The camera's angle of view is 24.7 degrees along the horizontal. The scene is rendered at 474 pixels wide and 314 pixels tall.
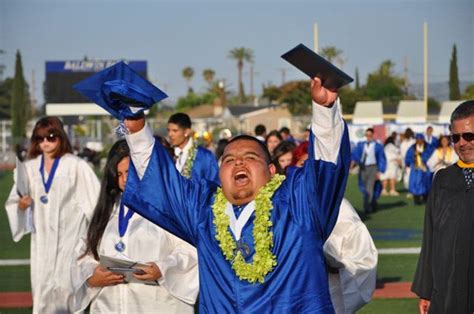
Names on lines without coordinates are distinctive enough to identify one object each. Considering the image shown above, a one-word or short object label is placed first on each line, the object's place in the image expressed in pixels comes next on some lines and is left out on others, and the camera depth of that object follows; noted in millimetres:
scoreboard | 49219
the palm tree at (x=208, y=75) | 128750
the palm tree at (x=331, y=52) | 93850
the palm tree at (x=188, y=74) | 137500
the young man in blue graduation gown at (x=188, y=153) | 10812
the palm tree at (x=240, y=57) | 126812
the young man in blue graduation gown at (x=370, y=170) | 25231
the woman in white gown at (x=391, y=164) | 31688
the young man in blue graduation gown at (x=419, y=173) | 27250
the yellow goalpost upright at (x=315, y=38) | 58581
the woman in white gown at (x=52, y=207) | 9938
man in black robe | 6461
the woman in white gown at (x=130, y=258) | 7242
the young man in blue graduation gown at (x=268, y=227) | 5168
